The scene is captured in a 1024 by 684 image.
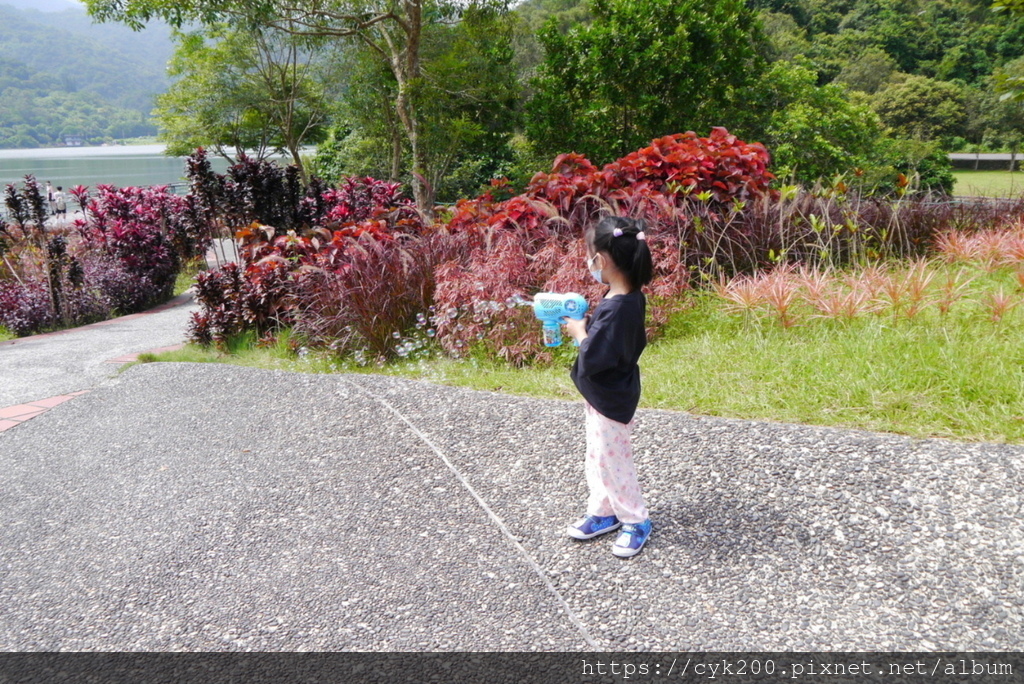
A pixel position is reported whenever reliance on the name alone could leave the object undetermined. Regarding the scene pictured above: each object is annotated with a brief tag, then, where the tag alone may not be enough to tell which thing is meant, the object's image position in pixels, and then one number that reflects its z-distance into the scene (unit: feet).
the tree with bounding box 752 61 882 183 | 43.19
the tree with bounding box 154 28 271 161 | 73.10
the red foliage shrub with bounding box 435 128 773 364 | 16.93
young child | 8.59
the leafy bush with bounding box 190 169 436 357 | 18.71
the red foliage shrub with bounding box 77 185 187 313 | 33.24
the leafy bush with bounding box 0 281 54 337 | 29.94
